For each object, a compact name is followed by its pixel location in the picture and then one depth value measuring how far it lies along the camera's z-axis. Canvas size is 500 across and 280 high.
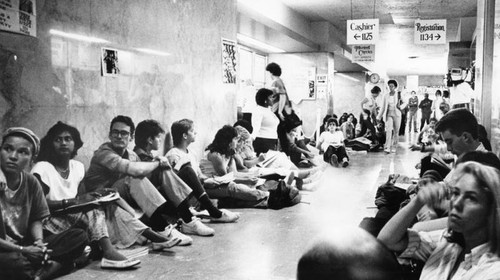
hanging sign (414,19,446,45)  11.94
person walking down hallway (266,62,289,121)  9.19
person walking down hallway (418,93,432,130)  18.06
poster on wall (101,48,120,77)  4.73
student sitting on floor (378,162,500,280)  1.82
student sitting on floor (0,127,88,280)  3.43
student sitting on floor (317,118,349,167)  10.61
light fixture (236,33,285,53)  12.52
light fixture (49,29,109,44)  4.12
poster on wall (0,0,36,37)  3.55
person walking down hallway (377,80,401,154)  13.18
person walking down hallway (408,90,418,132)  22.37
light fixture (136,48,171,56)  5.42
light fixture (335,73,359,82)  23.14
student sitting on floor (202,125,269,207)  6.45
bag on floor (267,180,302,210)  6.51
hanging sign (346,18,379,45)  11.56
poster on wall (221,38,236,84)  7.68
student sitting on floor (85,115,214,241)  4.57
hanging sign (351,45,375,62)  14.69
